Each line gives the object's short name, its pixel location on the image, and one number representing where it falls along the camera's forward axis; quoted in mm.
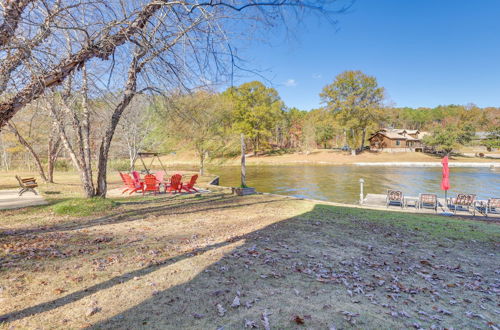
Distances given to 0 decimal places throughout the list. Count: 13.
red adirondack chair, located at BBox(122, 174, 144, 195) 12891
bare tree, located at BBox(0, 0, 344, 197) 3811
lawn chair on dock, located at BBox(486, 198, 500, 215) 11954
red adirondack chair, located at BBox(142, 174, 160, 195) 12695
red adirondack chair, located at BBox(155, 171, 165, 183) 14572
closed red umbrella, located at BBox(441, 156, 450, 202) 12742
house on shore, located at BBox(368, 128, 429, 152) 58797
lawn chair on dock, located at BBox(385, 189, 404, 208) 13739
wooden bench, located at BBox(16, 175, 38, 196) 11481
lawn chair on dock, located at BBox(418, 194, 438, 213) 12959
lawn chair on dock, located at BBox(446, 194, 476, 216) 12344
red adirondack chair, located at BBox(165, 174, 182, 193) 12906
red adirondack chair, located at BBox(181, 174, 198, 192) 13345
